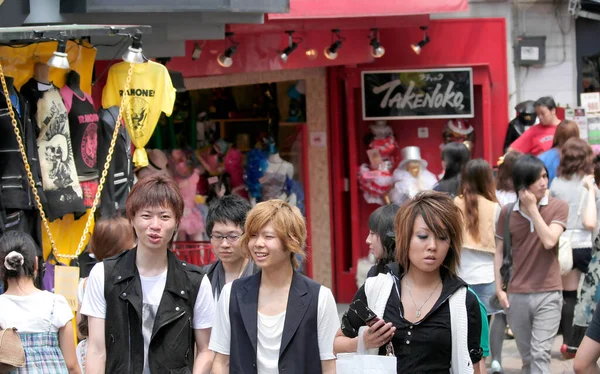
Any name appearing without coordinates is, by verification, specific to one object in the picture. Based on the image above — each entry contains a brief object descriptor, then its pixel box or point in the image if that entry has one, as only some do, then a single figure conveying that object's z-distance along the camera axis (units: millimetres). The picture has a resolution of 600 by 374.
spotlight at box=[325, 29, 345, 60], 12127
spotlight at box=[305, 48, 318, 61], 12195
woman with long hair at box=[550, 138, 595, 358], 9500
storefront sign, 13812
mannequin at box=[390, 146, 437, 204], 12930
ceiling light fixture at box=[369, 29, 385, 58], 12836
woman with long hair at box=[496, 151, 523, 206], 9961
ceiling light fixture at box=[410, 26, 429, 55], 13760
